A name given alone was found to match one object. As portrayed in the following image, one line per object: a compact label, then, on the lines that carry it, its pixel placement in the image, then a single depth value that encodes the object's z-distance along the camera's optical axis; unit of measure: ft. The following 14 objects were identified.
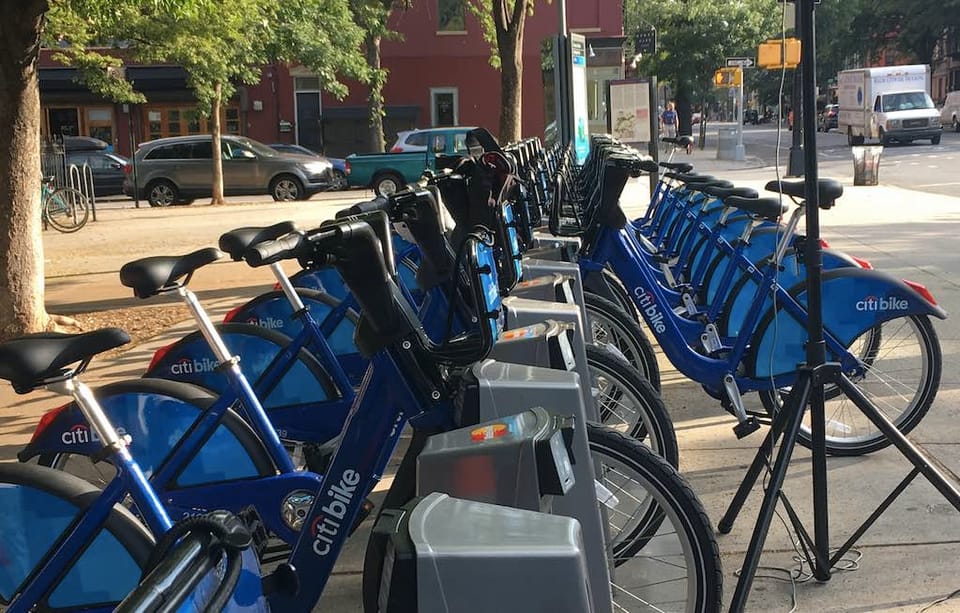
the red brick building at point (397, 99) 109.19
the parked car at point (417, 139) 76.13
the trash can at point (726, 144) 99.87
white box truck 104.99
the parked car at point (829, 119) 171.32
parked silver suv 76.23
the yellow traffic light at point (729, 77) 84.99
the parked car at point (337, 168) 81.10
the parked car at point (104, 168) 84.28
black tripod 10.11
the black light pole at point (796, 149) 48.54
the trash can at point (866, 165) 58.29
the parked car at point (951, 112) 133.80
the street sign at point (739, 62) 67.64
